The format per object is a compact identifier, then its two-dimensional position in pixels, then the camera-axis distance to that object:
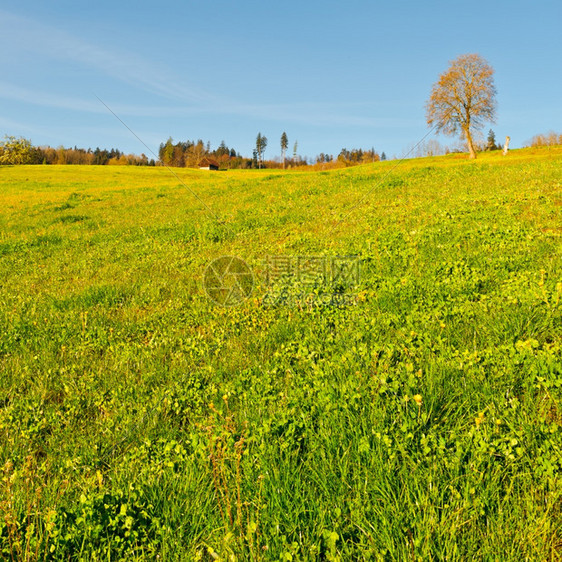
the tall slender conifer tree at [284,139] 183.88
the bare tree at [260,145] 183.12
